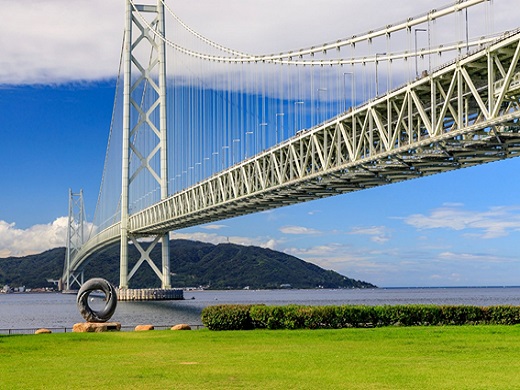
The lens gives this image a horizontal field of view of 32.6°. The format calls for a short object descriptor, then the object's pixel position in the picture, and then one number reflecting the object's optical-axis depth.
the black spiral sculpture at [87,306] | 38.78
